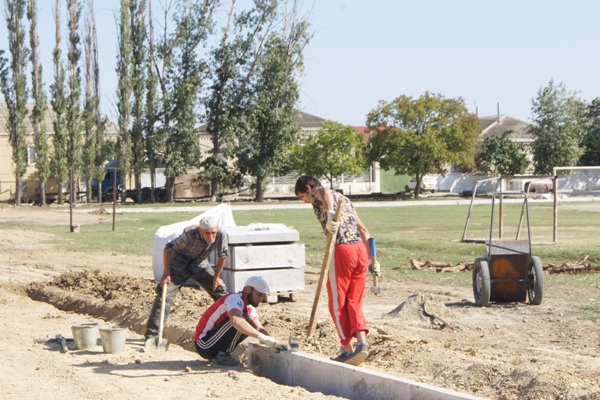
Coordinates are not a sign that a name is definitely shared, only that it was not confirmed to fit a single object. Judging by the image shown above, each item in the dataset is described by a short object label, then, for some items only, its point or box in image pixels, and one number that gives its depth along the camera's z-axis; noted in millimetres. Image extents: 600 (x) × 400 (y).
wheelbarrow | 13102
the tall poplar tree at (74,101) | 56812
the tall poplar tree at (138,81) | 57156
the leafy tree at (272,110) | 59562
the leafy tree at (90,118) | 57781
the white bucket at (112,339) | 10219
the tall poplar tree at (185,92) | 58000
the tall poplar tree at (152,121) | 57812
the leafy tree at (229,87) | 60156
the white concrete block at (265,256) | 13320
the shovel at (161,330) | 10398
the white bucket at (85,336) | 10453
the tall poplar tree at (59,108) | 56500
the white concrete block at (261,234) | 13336
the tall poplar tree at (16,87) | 55656
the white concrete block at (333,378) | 7316
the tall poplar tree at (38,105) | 55906
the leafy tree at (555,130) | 73688
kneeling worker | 8961
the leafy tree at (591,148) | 77938
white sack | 15172
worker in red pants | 8719
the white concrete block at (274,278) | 13336
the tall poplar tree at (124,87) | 56344
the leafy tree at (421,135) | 61875
